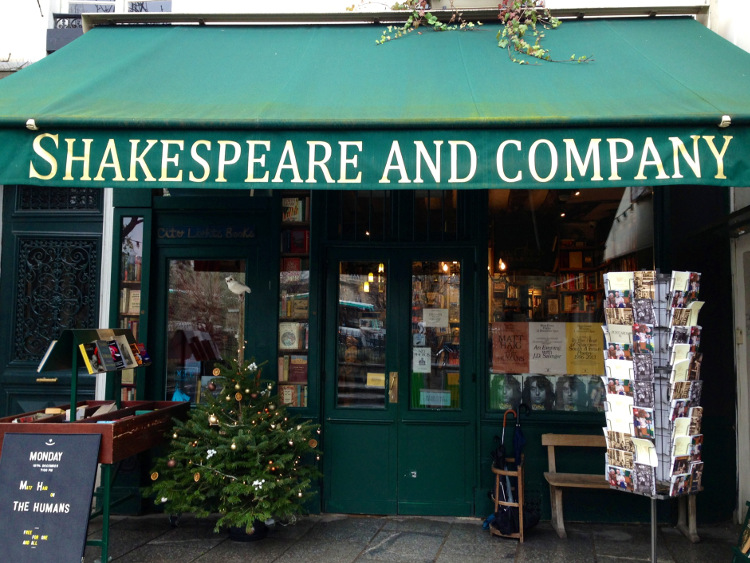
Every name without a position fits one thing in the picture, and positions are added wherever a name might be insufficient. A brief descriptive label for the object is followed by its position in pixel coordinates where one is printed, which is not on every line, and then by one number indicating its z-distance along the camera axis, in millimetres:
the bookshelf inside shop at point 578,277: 6277
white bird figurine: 6387
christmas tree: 5172
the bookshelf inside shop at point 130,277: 6520
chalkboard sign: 4438
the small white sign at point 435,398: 6348
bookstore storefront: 5238
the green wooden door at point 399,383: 6242
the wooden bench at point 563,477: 5535
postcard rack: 4395
